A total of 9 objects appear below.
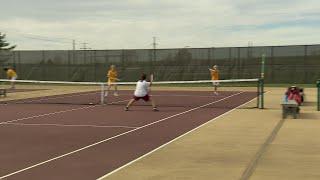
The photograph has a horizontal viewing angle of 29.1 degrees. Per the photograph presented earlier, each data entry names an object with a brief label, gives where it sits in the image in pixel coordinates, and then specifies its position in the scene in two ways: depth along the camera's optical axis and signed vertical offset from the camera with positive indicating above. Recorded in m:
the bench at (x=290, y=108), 15.67 -1.51
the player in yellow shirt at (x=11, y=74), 34.06 -1.45
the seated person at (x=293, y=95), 16.59 -1.24
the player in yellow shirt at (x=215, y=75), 29.06 -1.25
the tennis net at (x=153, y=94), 22.86 -2.14
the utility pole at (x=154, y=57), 44.72 -0.62
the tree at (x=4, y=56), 48.67 -0.67
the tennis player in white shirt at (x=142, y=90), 18.91 -1.29
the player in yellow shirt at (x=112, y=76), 27.66 -1.26
